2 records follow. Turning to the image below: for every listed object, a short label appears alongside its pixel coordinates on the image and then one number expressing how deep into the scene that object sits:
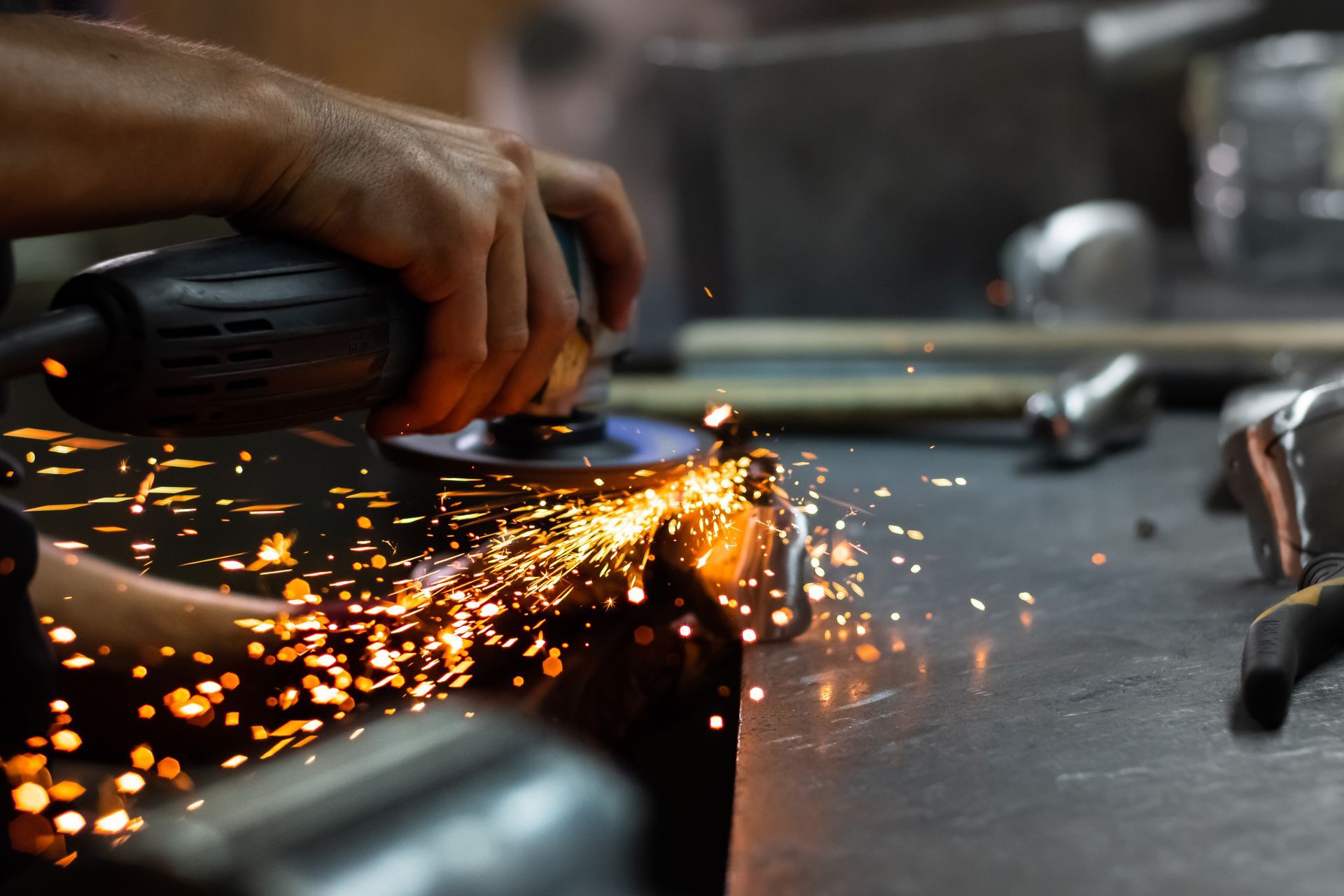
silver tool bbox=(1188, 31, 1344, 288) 2.20
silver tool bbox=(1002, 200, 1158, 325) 1.97
